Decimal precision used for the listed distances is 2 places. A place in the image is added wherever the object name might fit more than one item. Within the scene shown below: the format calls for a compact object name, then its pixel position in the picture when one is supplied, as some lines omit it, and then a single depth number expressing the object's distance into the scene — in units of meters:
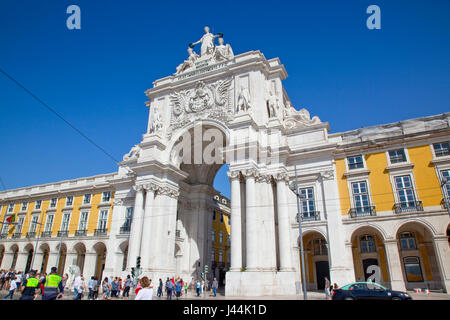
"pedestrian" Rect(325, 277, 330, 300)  19.49
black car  14.08
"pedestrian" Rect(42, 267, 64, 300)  9.03
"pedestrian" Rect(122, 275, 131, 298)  23.59
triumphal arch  24.25
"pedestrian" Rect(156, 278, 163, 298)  24.28
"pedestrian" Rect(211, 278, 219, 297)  24.12
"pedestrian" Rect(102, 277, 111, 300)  22.11
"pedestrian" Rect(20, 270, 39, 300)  9.13
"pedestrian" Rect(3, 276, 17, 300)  17.95
